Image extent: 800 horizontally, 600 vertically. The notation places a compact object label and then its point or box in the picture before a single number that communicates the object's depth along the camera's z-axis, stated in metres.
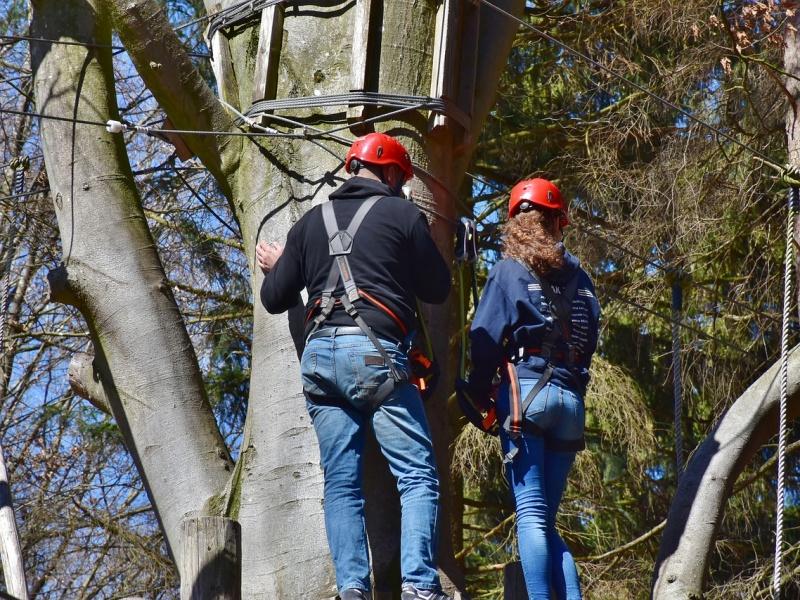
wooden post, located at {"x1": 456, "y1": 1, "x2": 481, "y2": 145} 9.85
